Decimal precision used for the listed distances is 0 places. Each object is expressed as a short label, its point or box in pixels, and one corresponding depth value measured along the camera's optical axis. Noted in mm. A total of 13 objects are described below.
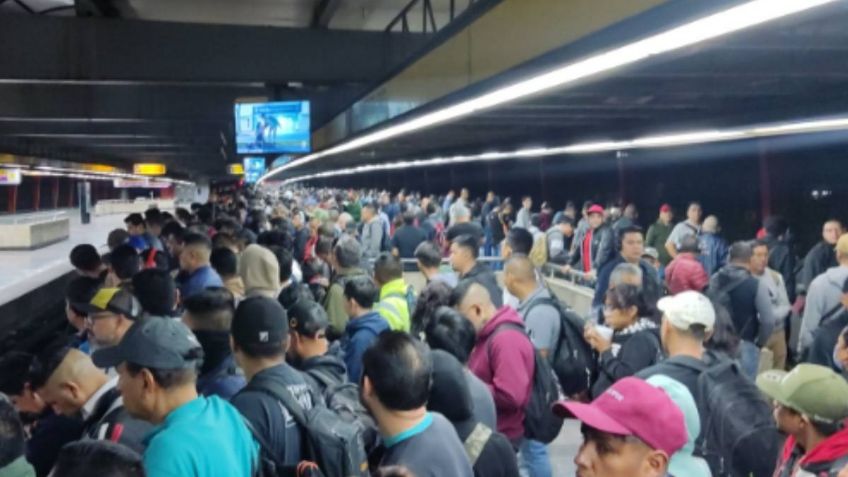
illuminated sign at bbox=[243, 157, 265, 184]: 27016
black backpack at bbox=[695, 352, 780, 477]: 4117
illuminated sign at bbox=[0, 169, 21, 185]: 33531
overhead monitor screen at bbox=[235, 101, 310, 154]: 14352
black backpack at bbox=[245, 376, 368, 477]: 3393
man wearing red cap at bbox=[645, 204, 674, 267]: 13219
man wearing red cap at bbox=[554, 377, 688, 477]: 2512
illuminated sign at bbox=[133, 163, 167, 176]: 35938
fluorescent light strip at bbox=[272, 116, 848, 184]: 11617
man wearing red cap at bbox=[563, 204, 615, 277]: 10297
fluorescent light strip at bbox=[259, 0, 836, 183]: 3277
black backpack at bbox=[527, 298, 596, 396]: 5500
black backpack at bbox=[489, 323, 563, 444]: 4840
